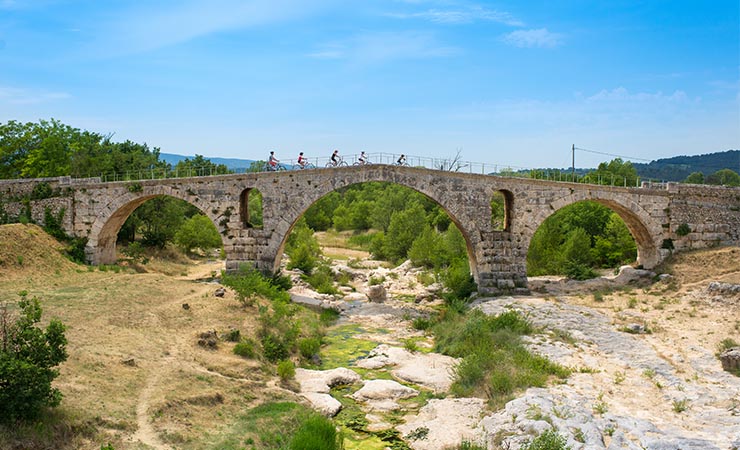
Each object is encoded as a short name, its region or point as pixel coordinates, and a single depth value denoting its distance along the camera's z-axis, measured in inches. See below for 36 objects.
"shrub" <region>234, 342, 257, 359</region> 777.6
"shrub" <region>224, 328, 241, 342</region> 823.7
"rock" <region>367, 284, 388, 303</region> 1341.0
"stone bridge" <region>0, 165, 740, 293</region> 1231.5
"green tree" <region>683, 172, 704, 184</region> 2785.4
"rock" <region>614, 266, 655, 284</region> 1286.9
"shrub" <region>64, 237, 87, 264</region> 1296.8
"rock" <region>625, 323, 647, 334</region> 916.6
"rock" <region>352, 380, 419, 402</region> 714.2
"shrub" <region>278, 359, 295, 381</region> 737.0
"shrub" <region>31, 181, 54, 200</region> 1349.7
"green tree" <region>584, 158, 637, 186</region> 2061.9
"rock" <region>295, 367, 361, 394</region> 730.8
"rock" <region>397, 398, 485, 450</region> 574.2
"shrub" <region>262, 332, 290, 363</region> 804.6
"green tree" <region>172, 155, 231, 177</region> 2204.7
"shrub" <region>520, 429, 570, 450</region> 496.7
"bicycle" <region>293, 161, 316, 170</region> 1243.2
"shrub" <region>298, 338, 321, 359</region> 852.6
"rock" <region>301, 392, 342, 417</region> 654.5
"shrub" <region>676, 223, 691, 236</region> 1304.1
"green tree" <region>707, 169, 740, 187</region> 2942.9
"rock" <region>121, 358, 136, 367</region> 639.3
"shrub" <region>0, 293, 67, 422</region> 454.9
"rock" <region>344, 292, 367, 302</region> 1363.2
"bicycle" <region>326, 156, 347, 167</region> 1241.4
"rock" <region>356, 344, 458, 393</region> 766.5
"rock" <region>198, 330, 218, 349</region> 780.6
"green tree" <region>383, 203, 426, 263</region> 1971.0
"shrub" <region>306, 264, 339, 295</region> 1397.6
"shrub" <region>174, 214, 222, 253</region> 1745.8
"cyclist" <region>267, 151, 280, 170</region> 1266.0
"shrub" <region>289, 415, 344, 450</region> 528.7
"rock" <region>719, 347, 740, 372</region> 722.2
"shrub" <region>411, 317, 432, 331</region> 1075.7
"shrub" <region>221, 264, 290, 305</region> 991.0
